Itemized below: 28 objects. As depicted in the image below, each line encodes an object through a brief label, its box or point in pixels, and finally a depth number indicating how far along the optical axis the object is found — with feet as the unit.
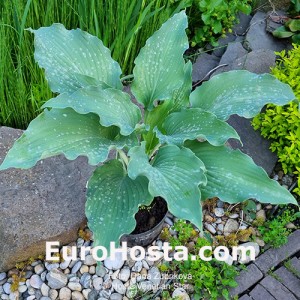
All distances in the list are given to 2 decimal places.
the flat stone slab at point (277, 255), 6.30
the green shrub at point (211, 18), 7.79
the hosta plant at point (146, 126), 4.54
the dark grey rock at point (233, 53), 8.16
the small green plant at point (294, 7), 8.63
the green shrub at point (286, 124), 6.66
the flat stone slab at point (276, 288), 6.05
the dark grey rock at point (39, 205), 5.97
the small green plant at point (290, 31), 8.34
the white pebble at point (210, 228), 6.60
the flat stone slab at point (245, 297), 5.99
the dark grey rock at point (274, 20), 8.73
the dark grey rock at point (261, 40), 8.52
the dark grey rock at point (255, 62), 7.82
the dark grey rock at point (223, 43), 8.49
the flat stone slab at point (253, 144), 7.13
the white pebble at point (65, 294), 5.99
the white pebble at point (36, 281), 6.08
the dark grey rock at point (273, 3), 9.12
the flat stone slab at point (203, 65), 8.03
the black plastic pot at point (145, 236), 5.92
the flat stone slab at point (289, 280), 6.11
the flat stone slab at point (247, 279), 6.05
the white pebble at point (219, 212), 6.77
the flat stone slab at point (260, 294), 6.03
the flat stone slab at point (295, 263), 6.28
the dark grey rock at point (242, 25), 8.86
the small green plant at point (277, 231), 6.37
